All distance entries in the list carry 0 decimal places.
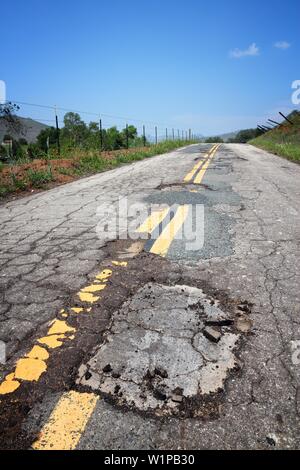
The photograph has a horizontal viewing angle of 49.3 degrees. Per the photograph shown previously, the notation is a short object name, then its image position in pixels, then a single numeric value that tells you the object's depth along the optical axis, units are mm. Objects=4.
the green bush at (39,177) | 7602
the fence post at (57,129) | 13462
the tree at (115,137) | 48531
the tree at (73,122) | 72200
